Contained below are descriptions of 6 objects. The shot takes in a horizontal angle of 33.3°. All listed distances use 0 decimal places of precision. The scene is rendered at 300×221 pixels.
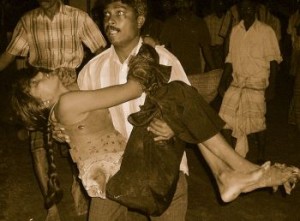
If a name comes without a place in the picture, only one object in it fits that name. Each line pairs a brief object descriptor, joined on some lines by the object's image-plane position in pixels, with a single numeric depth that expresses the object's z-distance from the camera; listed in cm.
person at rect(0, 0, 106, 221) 455
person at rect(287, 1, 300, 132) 687
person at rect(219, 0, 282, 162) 553
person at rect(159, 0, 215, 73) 637
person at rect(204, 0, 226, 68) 844
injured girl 259
